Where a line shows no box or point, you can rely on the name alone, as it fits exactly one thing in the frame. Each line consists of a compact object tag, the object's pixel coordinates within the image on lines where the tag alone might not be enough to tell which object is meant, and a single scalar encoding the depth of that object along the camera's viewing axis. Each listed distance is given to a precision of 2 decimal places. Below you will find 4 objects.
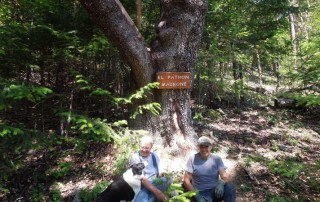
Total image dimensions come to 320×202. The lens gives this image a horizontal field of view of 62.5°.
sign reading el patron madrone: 5.83
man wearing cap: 4.40
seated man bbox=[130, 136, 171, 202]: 4.22
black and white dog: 4.18
